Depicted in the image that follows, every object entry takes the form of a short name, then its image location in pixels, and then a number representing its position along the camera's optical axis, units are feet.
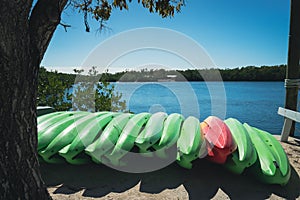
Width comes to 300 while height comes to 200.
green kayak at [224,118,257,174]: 6.53
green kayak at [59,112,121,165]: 7.06
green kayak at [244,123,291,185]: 6.46
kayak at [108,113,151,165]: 7.06
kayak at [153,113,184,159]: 7.16
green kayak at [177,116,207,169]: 6.74
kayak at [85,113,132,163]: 7.02
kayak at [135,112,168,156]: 7.12
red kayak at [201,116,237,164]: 6.63
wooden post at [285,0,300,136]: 10.75
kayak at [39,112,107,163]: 7.24
